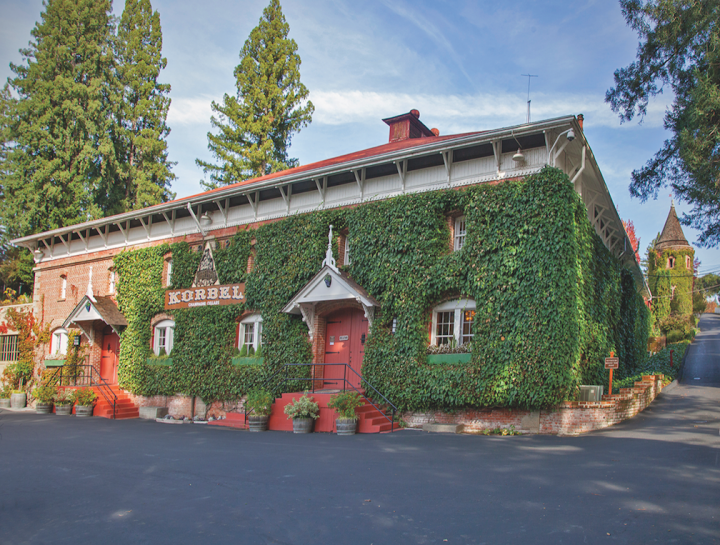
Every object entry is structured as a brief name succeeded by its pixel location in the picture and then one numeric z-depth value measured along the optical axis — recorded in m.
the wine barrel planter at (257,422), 14.59
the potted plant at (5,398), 24.36
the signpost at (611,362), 13.09
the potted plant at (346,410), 13.02
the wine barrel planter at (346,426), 13.00
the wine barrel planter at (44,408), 20.92
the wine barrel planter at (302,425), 13.70
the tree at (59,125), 28.88
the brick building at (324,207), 14.38
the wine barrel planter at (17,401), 23.97
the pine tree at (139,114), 33.97
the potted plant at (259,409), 14.59
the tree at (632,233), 54.44
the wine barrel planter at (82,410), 19.52
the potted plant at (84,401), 19.55
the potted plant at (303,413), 13.71
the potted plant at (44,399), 20.94
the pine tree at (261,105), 33.59
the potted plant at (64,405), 20.33
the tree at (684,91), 15.24
